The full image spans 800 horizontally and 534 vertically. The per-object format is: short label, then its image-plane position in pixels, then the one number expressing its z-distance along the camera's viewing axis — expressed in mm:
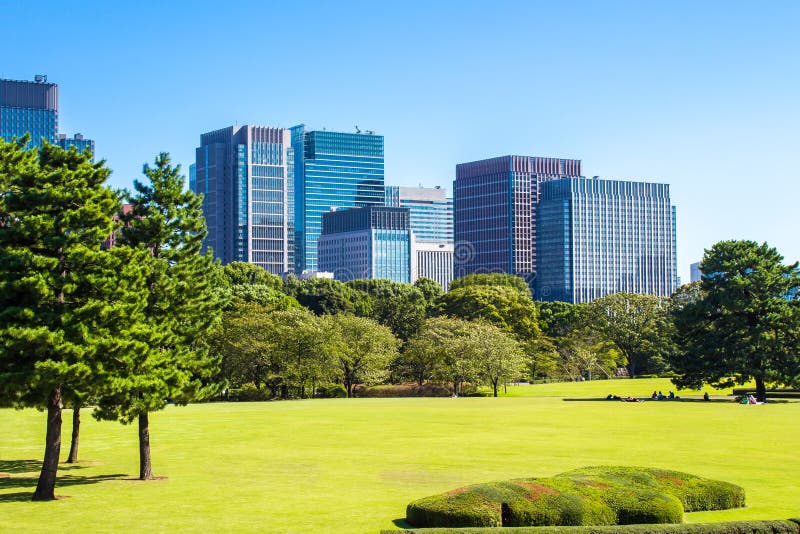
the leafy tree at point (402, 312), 147250
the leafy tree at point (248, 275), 169750
